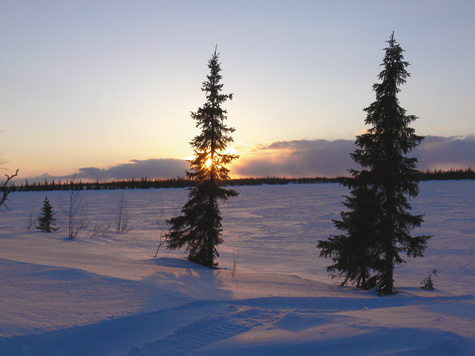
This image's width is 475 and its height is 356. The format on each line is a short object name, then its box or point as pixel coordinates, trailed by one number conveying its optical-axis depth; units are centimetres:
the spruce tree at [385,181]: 1266
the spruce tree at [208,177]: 1653
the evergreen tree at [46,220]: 2666
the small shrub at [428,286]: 1324
